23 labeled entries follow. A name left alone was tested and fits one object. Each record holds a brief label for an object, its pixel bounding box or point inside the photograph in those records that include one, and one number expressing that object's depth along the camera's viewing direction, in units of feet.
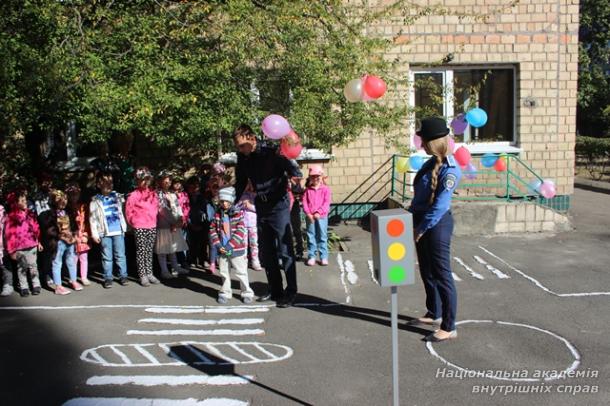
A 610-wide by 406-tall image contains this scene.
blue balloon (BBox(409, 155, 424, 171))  31.55
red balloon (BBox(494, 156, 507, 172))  34.47
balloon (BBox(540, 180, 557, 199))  31.50
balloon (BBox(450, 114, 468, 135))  28.17
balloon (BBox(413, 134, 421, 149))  27.13
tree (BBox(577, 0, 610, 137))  90.33
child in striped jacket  20.95
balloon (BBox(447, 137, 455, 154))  16.65
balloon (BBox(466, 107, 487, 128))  28.12
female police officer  16.37
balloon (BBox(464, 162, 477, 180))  32.40
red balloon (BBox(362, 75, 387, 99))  21.83
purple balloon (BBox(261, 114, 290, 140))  20.66
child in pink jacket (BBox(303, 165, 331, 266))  27.09
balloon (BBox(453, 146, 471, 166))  28.04
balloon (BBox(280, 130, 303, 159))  21.62
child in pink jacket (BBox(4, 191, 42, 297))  22.39
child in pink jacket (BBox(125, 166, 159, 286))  24.30
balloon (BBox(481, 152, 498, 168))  34.65
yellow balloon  32.53
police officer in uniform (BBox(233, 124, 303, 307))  20.24
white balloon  22.00
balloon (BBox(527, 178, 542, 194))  33.27
